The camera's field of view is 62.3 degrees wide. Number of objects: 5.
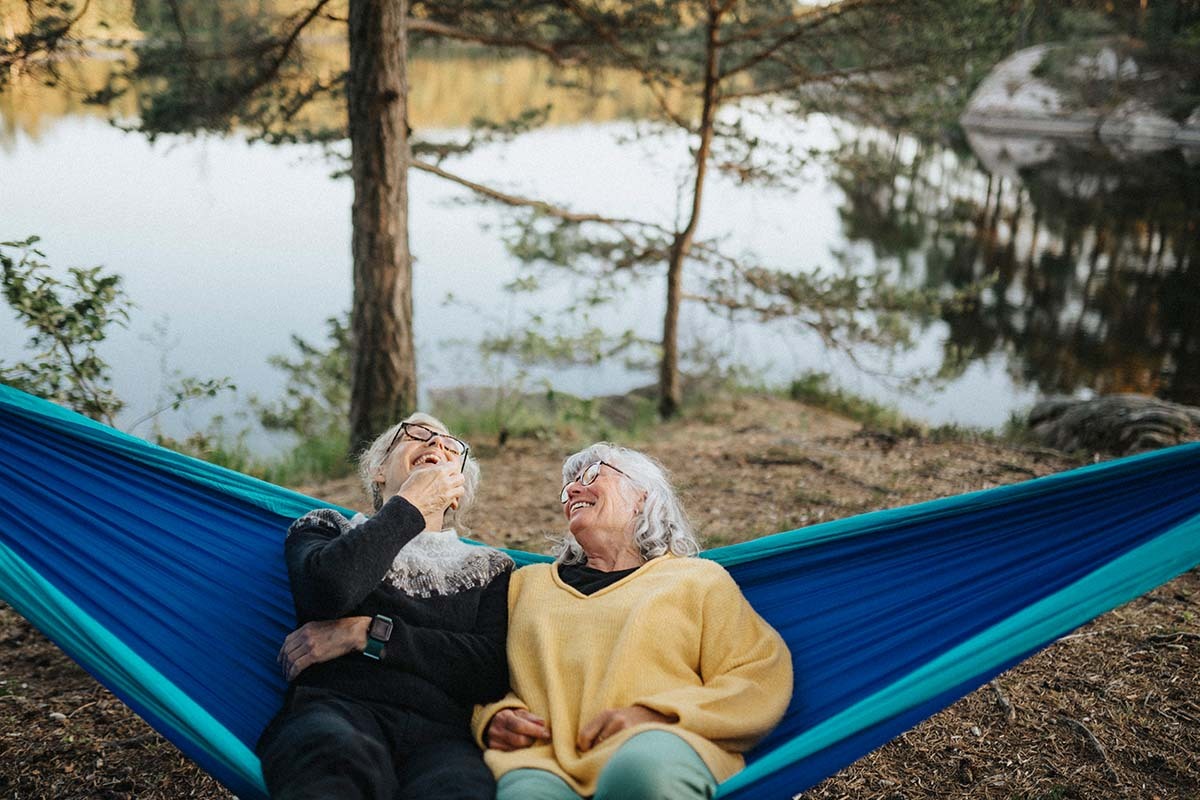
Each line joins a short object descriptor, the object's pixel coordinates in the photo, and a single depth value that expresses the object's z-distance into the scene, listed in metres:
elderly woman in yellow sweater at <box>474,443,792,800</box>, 1.51
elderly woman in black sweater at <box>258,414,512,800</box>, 1.49
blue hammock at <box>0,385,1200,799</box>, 1.52
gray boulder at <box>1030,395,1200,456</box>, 4.72
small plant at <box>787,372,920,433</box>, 6.83
